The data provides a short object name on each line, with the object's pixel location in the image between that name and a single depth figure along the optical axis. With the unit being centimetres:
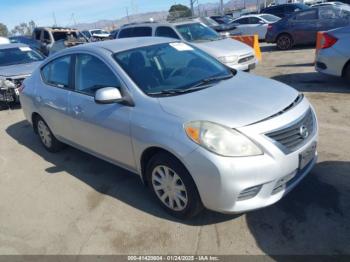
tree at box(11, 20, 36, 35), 8932
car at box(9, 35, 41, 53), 1783
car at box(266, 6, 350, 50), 1307
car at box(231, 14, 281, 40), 1758
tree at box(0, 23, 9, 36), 7594
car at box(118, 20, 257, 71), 880
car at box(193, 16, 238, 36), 1358
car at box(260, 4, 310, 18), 2038
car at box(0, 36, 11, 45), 1665
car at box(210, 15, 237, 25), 2285
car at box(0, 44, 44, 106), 860
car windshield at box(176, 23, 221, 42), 1002
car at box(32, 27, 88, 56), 1705
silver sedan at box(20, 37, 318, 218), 298
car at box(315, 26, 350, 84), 722
